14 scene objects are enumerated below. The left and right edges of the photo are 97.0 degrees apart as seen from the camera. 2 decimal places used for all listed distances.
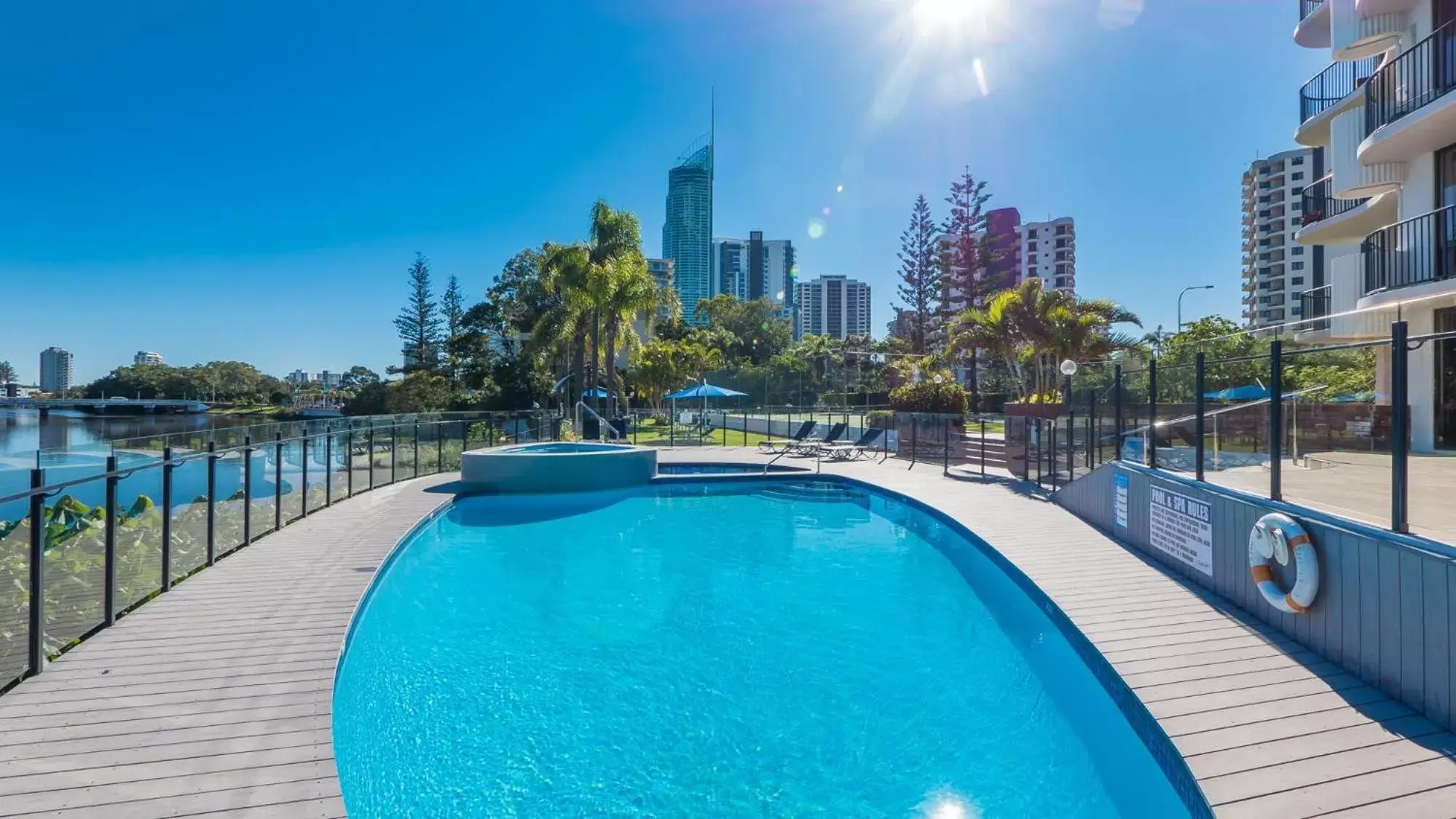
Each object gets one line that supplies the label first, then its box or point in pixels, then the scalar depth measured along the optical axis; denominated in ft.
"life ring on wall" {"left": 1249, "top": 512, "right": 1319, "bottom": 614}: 13.11
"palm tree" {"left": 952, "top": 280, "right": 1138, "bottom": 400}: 53.57
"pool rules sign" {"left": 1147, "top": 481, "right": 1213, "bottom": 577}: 17.33
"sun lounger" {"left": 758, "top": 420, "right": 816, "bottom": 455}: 54.71
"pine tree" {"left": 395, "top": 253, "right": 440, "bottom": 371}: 141.59
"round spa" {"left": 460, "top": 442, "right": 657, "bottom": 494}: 36.11
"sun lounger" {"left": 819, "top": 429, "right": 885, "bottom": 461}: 49.29
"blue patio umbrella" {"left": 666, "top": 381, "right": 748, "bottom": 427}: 66.62
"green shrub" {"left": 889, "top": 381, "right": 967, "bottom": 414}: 55.42
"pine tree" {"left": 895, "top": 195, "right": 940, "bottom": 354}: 137.59
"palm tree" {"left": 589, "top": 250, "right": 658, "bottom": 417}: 57.93
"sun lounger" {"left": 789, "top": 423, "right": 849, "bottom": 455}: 50.65
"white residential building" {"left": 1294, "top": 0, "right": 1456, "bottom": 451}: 26.78
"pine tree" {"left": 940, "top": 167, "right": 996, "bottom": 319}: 125.49
